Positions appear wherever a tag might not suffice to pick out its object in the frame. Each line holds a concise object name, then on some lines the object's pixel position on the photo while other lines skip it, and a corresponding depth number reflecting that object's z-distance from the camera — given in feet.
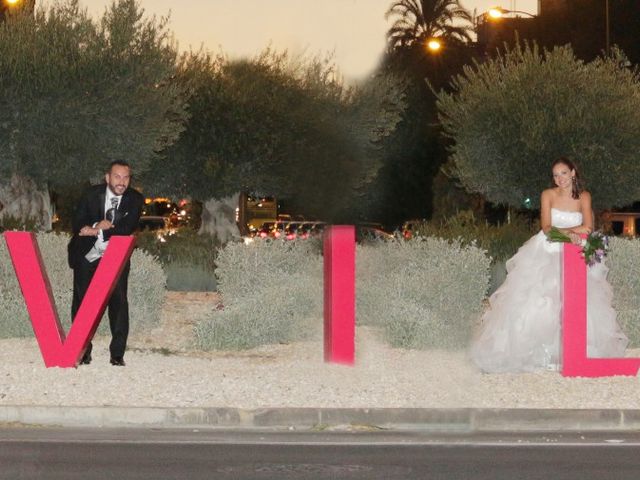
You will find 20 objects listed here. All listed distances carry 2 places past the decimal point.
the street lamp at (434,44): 132.16
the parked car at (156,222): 177.11
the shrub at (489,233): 80.53
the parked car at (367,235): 104.95
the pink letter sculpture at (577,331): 41.57
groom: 43.14
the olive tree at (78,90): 78.48
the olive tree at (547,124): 87.25
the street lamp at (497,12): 119.38
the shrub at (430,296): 48.85
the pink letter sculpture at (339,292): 41.83
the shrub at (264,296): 49.29
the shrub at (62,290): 50.60
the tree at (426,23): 209.97
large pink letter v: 41.98
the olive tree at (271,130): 105.60
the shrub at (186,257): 77.25
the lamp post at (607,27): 118.09
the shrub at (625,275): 58.54
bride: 43.68
